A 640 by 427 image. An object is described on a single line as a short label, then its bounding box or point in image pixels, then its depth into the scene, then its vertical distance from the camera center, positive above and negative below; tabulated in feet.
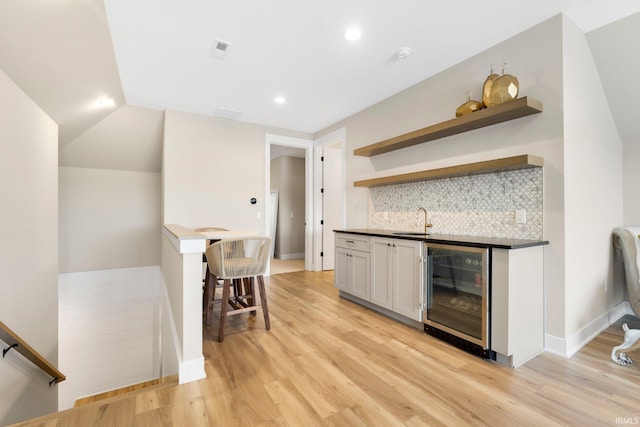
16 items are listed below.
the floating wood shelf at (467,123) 7.05 +2.71
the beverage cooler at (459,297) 6.77 -2.33
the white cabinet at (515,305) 6.36 -2.24
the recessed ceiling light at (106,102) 11.31 +4.78
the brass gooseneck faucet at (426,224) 9.77 -0.41
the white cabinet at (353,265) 10.32 -2.13
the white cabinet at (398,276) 8.36 -2.09
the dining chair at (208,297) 9.05 -2.87
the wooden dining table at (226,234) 9.40 -0.78
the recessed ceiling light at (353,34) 7.70 +5.16
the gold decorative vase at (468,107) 8.16 +3.20
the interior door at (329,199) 17.42 +0.88
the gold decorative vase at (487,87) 7.67 +3.56
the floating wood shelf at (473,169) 6.98 +1.30
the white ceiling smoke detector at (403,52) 8.56 +5.12
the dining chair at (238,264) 8.06 -1.56
